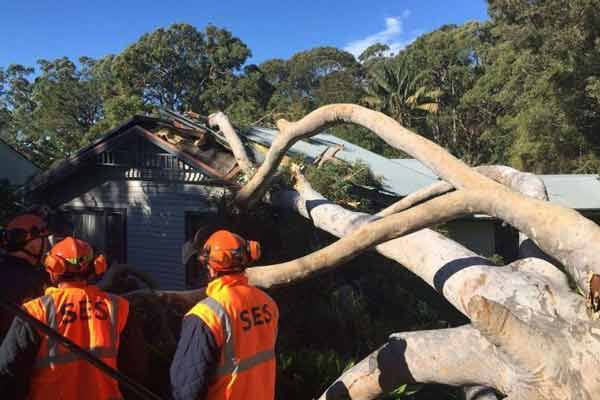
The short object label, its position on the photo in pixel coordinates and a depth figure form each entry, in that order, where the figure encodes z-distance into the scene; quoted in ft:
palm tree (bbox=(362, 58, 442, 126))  101.93
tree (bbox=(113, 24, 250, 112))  124.26
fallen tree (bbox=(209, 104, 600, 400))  8.62
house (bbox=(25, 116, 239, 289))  29.27
